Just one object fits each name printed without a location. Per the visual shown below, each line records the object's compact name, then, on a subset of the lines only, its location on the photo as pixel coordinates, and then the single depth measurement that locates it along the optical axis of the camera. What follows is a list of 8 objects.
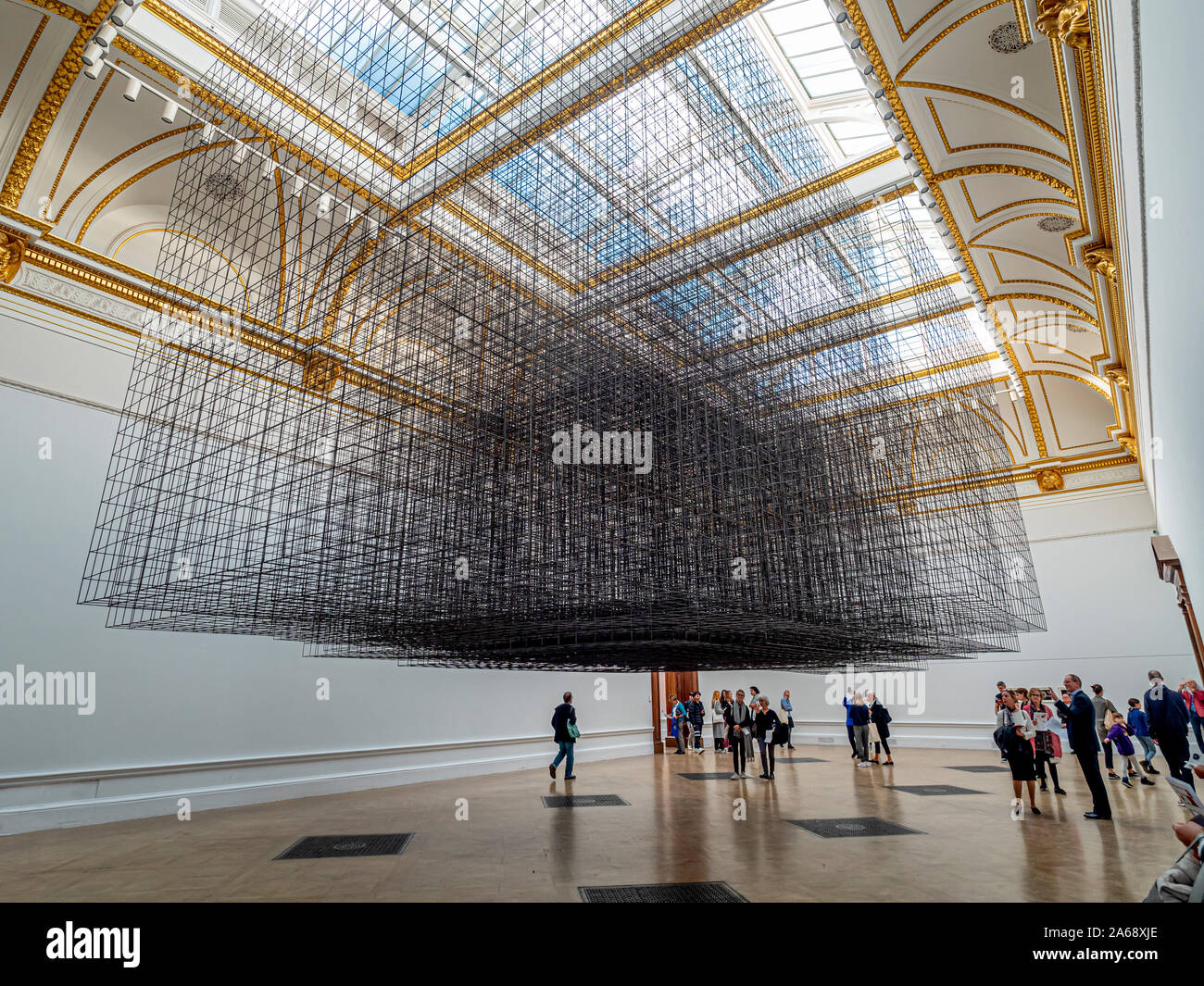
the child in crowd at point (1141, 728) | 8.84
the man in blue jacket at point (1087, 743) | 6.17
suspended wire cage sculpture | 5.83
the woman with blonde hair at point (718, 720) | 14.09
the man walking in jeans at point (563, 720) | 9.45
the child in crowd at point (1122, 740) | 8.45
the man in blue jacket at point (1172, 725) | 7.05
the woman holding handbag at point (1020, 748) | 6.47
